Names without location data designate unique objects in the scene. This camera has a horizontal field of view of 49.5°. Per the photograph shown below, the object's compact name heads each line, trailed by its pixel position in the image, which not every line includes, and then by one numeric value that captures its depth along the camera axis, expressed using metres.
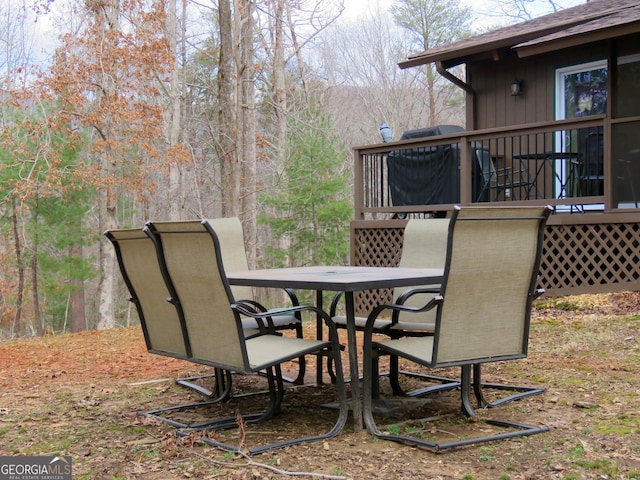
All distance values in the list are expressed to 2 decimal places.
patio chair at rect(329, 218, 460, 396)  4.39
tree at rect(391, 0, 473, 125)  25.09
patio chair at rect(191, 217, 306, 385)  5.25
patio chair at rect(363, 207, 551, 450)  3.26
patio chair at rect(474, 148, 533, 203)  8.86
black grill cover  9.41
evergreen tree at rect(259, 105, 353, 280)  16.14
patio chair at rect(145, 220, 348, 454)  3.34
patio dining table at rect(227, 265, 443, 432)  3.45
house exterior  8.12
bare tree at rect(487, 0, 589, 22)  23.46
